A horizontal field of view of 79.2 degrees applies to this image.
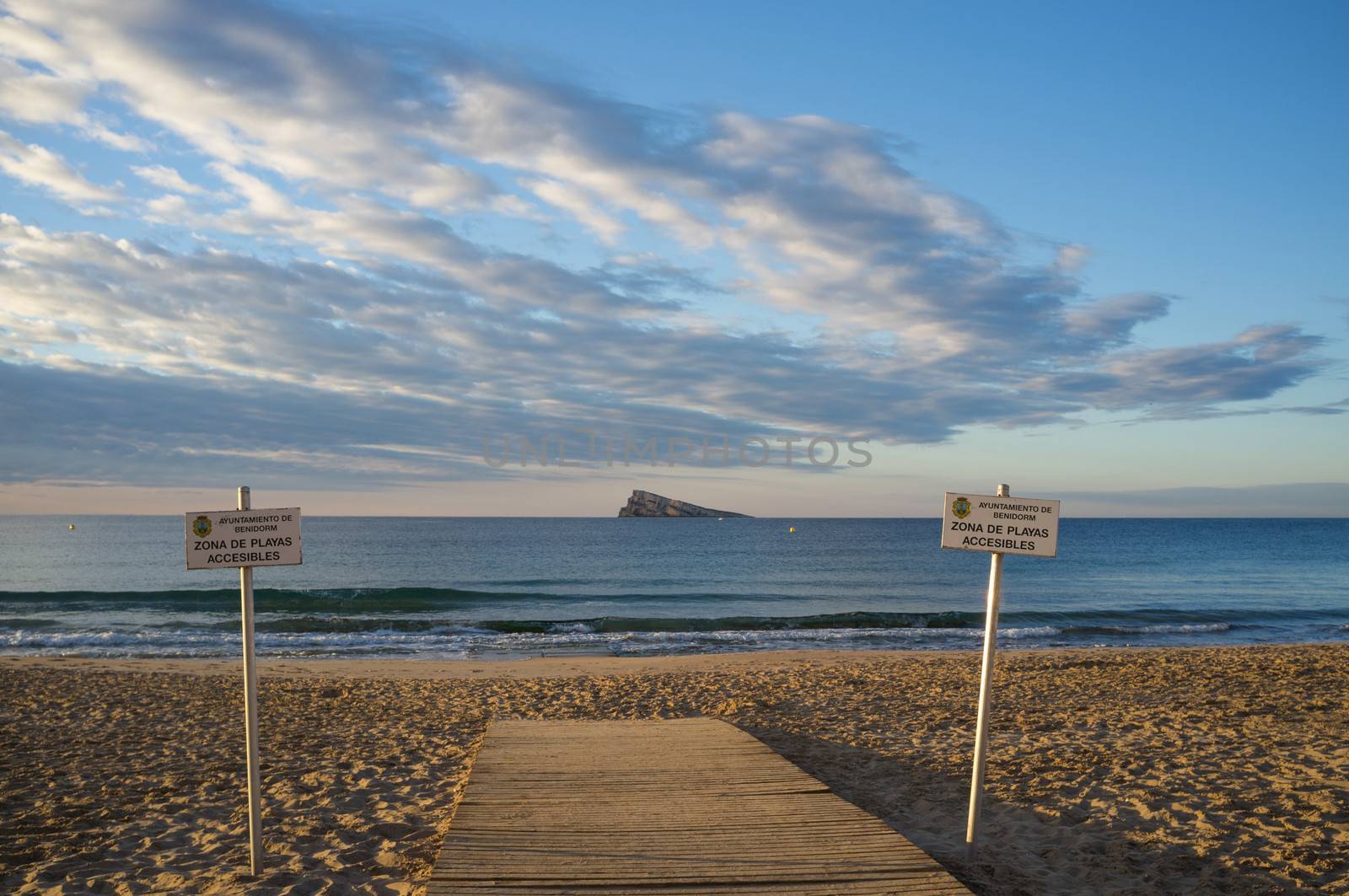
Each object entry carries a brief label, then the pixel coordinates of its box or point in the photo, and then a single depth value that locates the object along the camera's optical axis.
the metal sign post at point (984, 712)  4.82
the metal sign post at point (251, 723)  4.58
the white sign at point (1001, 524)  4.63
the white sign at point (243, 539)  4.41
